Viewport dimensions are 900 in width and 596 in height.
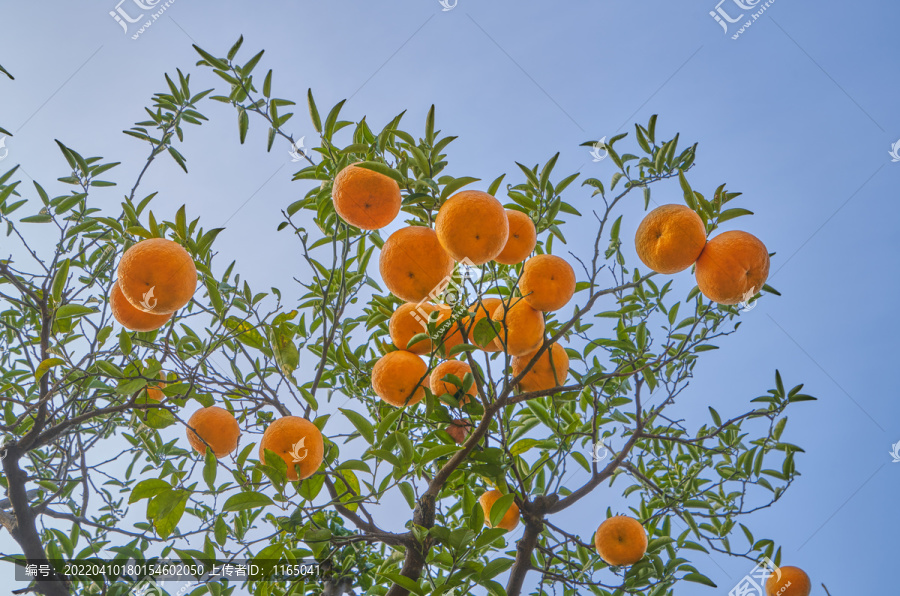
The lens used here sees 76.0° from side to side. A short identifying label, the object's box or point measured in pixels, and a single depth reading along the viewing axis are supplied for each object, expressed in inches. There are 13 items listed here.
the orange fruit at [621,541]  85.7
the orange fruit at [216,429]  75.3
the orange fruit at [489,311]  69.2
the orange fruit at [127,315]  73.2
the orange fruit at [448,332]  67.7
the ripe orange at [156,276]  65.8
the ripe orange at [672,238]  68.3
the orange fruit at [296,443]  64.5
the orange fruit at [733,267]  68.0
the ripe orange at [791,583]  95.1
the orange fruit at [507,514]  85.4
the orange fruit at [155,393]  93.3
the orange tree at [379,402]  68.6
